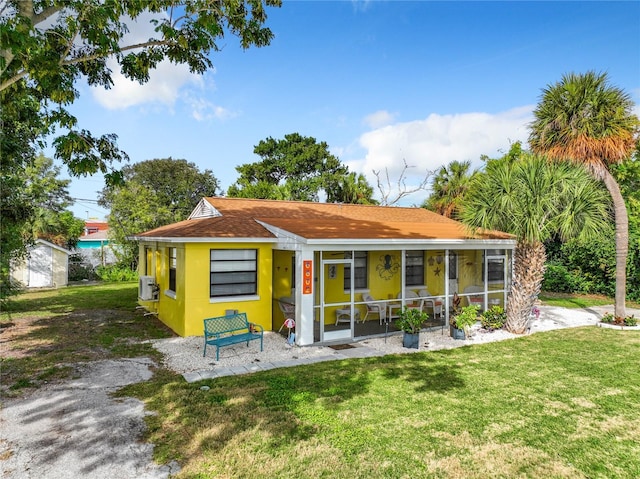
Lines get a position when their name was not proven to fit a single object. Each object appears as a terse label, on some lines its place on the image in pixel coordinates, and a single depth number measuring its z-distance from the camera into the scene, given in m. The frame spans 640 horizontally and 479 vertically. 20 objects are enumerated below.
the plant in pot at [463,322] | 11.18
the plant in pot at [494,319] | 12.45
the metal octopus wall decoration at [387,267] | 14.14
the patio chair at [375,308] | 13.01
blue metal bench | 9.27
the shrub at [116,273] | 28.08
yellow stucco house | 11.01
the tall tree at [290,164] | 37.28
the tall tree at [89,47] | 6.87
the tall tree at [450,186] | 24.05
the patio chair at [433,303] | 14.13
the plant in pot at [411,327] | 10.27
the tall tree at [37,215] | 11.47
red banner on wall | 10.42
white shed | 24.31
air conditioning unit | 14.00
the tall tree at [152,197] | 28.80
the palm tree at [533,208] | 10.86
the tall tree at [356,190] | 30.82
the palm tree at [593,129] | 11.73
